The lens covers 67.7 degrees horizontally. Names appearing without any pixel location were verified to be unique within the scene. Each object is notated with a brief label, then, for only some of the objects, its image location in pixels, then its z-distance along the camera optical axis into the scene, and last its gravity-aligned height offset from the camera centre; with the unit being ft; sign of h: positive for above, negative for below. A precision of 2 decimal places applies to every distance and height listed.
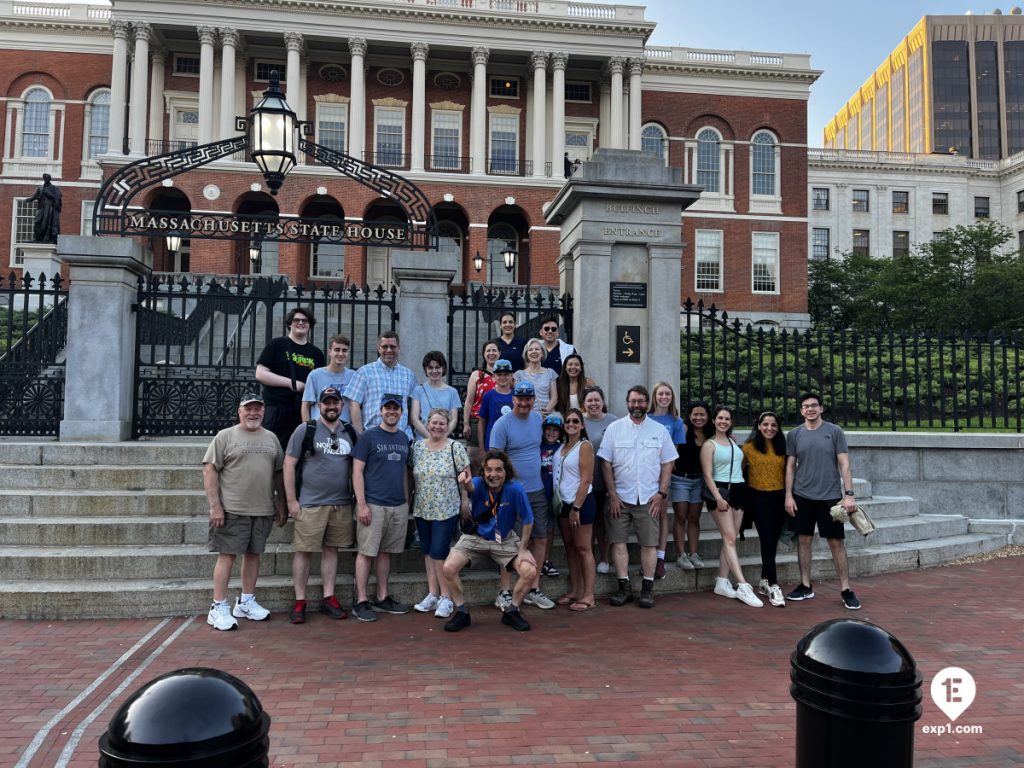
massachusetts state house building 134.72 +57.99
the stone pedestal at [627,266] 28.12 +5.77
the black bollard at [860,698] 8.73 -3.20
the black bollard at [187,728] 6.75 -2.81
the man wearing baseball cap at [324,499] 20.63 -2.21
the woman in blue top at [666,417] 23.50 +0.10
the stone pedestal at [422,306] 29.86 +4.41
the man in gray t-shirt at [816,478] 23.04 -1.71
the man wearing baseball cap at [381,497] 20.68 -2.15
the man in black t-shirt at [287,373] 23.25 +1.35
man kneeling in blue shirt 20.03 -3.00
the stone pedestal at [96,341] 28.09 +2.80
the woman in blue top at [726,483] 23.08 -1.88
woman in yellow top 23.35 -2.08
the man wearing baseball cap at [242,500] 19.95 -2.19
